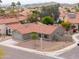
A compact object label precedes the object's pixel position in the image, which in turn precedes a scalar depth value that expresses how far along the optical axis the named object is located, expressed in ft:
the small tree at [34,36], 84.36
